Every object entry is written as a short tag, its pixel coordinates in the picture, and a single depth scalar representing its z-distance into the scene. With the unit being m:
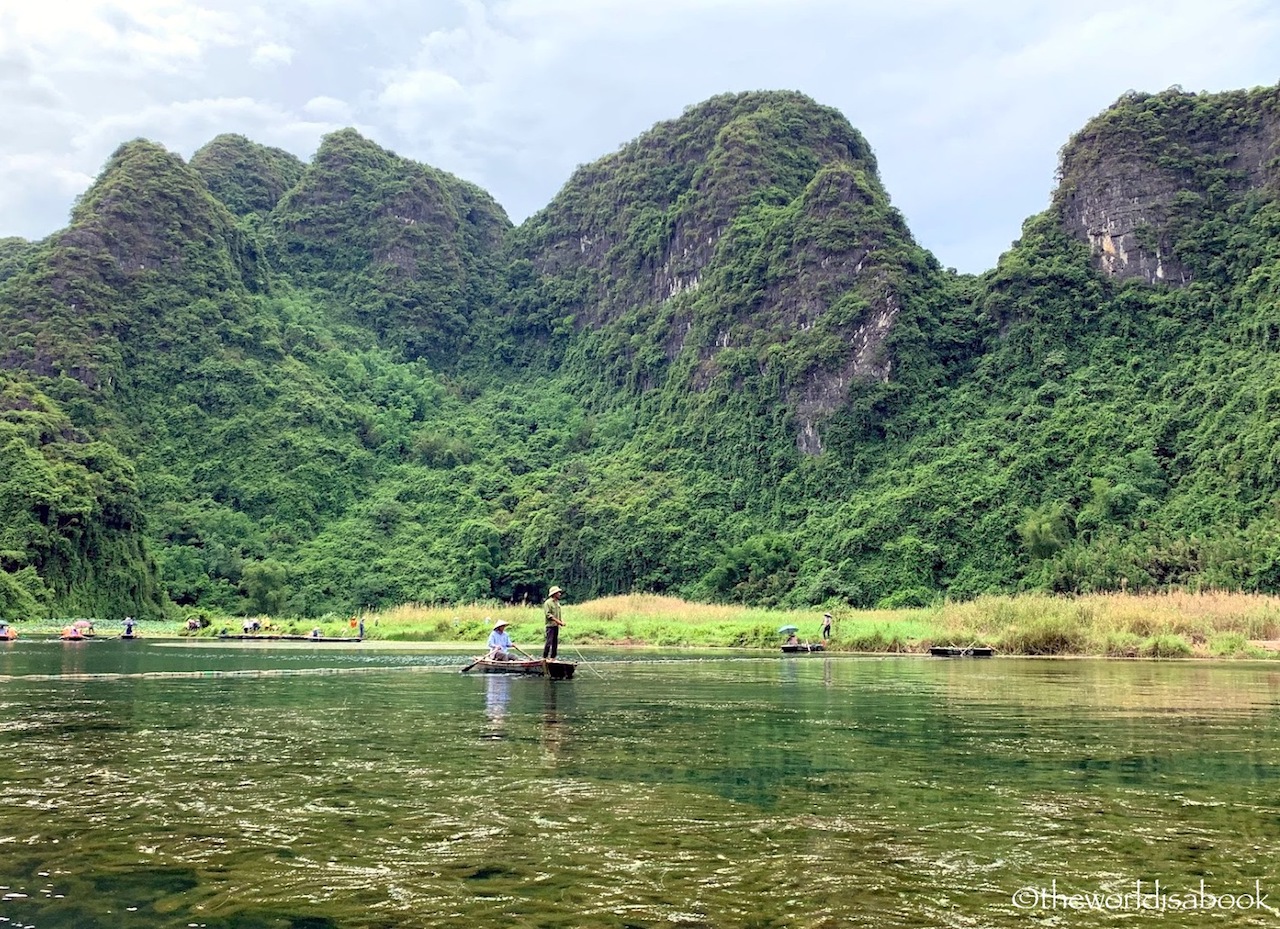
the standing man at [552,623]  19.50
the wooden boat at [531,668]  18.84
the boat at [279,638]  39.22
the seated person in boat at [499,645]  20.92
